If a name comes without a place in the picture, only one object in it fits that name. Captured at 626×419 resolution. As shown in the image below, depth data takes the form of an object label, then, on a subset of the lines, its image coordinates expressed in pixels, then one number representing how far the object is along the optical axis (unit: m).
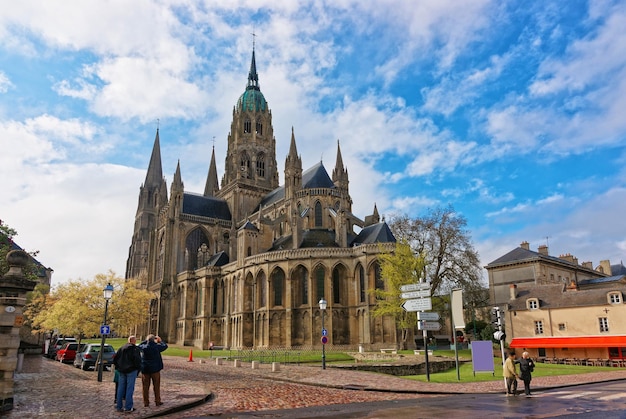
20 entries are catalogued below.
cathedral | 45.44
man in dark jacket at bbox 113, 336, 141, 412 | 10.92
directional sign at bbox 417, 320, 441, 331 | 19.45
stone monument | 10.39
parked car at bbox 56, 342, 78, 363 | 30.72
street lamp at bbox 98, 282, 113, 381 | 20.29
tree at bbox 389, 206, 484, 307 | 41.72
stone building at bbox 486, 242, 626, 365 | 36.47
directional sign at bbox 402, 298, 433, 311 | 19.58
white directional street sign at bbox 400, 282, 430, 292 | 19.83
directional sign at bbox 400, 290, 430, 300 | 19.85
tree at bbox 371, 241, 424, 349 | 36.44
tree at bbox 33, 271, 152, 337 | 33.91
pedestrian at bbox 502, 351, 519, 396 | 14.34
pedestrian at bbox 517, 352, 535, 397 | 14.33
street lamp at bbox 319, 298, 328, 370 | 26.65
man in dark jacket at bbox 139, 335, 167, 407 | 11.41
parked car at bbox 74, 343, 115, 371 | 23.30
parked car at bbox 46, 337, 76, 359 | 37.25
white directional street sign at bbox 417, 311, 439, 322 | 19.44
